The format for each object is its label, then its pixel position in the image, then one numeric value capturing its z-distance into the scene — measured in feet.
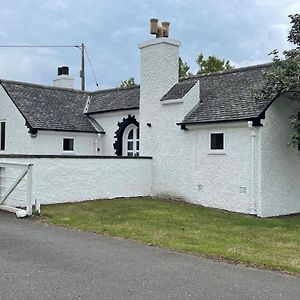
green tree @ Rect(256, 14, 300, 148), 38.11
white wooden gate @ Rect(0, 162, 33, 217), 36.12
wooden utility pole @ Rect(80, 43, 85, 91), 100.44
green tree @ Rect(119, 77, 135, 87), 121.81
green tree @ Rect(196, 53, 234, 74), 96.05
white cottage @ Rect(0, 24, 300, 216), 41.27
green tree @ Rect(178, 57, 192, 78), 103.07
